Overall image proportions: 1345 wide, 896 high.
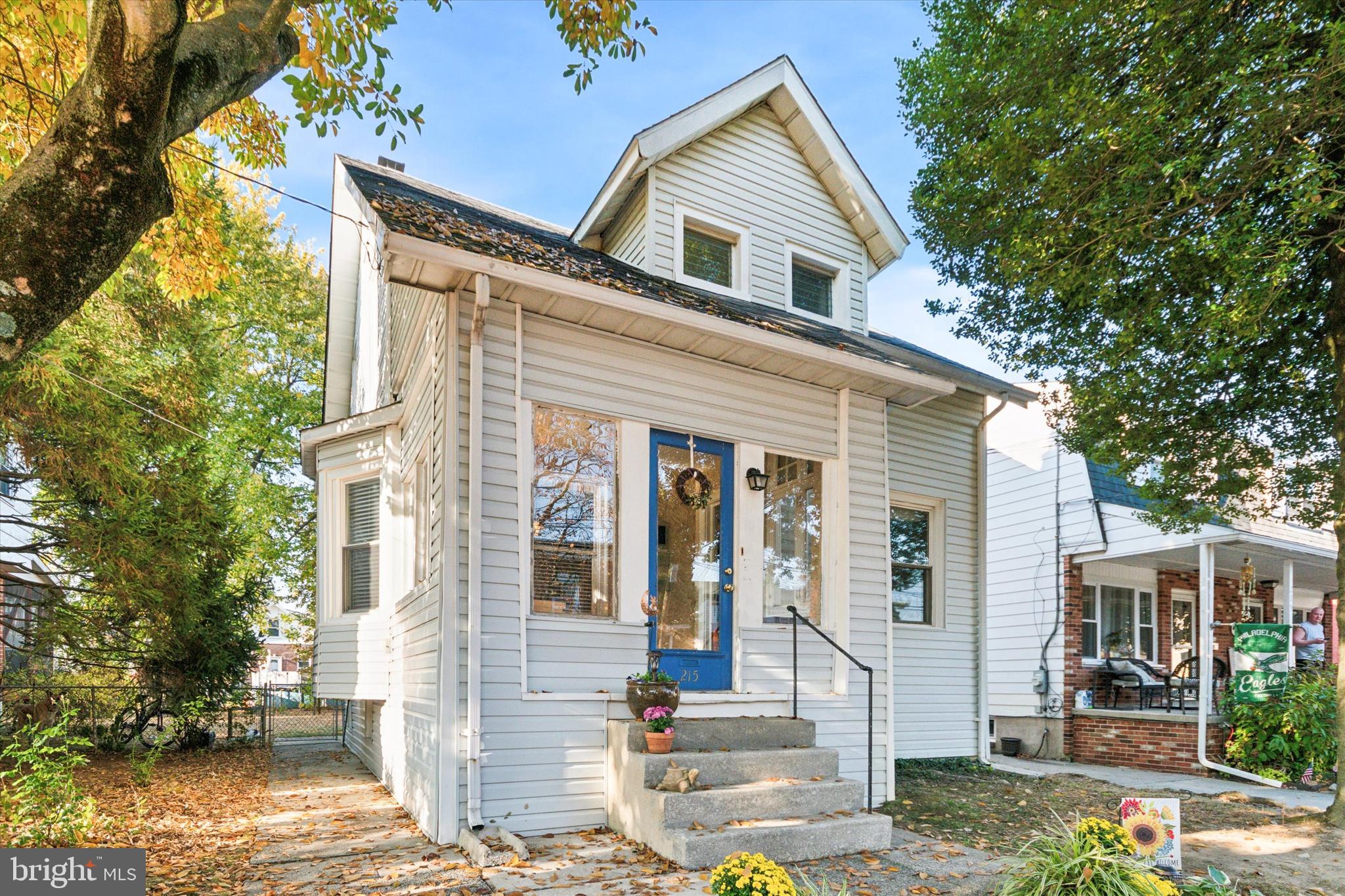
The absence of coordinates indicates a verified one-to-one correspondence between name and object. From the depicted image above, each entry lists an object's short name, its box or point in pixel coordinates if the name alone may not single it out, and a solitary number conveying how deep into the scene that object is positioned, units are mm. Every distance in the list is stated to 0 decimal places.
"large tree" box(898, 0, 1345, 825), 6266
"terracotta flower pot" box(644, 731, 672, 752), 5871
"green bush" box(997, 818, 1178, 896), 3920
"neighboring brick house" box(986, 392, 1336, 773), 11266
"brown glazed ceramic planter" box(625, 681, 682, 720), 6078
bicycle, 11156
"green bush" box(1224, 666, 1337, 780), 9516
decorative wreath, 7109
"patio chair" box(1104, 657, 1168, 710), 12211
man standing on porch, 11659
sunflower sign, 4605
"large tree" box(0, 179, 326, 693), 9945
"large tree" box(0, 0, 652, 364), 3135
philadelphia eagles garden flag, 9695
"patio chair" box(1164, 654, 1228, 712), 11398
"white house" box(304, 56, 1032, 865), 5895
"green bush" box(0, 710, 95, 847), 4930
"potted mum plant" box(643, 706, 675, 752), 5875
